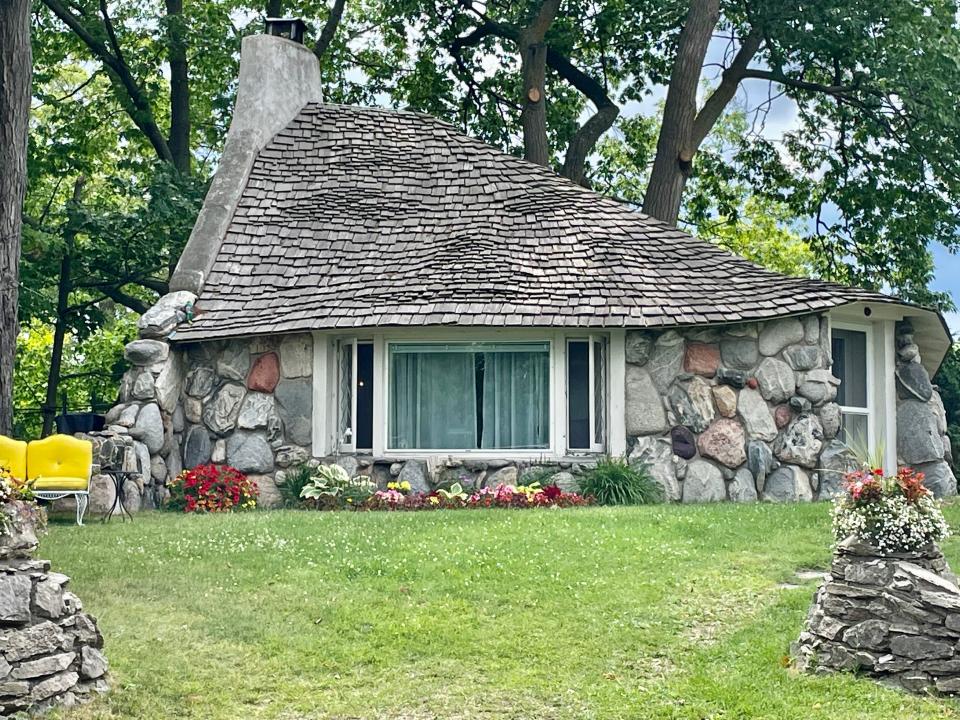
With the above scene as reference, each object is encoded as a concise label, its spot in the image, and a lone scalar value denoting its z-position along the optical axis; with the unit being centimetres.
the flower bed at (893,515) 748
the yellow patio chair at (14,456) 1238
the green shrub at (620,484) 1405
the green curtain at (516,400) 1508
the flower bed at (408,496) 1397
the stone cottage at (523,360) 1464
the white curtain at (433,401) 1517
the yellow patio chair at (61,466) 1253
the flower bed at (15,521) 710
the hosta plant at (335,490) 1424
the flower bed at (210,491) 1423
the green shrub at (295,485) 1456
